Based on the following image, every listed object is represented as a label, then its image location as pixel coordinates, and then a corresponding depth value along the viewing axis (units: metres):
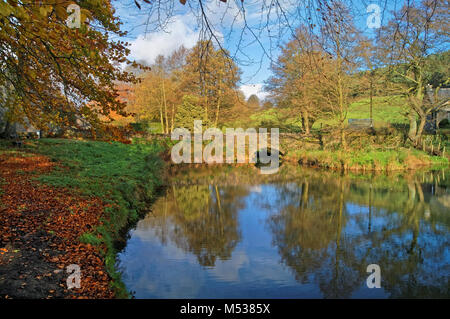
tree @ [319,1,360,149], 15.58
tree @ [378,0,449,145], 15.59
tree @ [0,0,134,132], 4.54
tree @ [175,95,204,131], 25.29
